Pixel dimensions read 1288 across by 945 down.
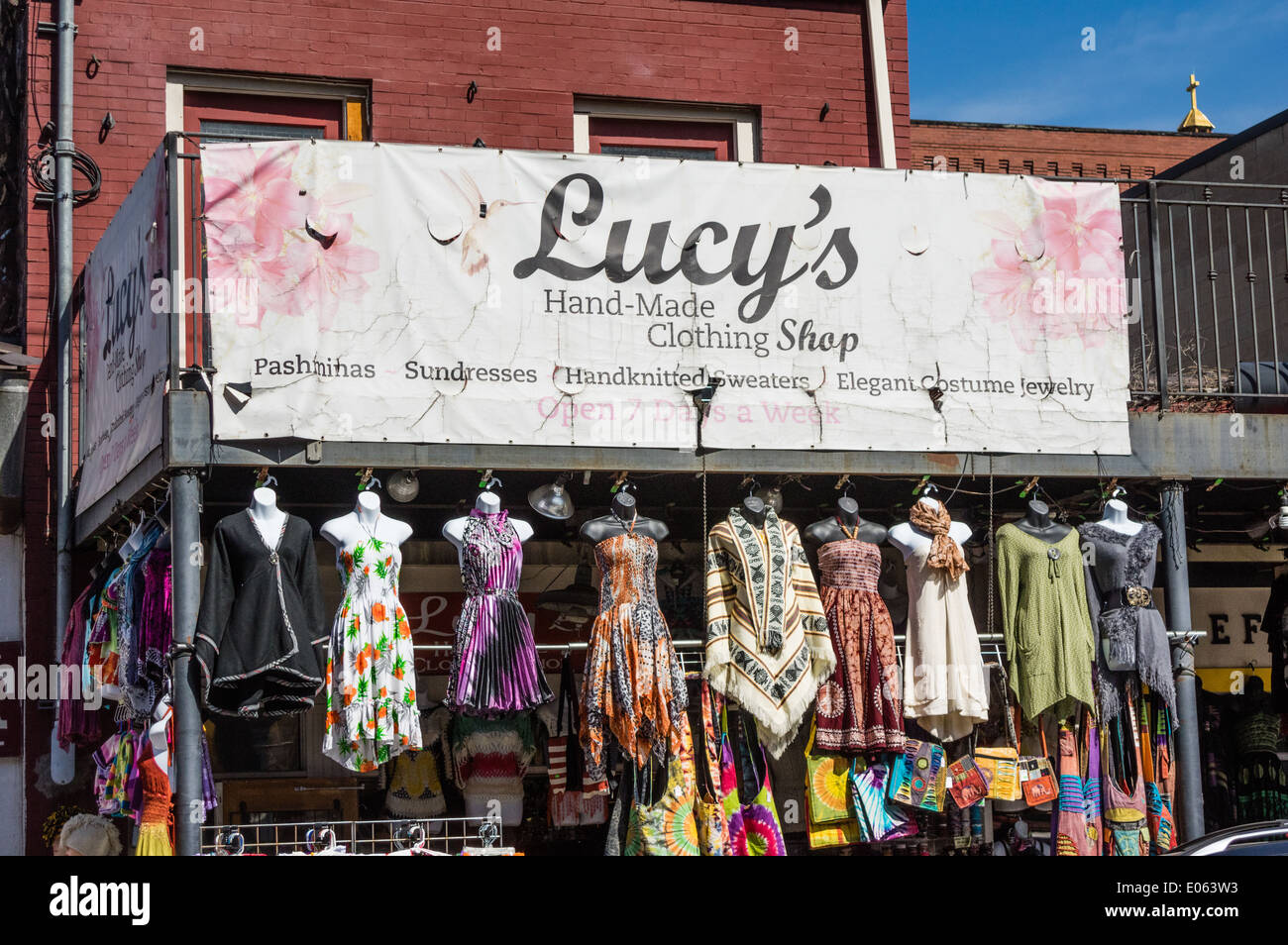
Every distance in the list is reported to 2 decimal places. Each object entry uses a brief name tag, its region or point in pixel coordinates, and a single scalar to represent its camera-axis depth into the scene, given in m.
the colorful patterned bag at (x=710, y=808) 9.51
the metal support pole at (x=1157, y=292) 10.08
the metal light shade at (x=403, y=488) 9.34
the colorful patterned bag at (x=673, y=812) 9.39
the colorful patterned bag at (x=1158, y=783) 9.91
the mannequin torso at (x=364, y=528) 9.15
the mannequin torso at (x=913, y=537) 9.85
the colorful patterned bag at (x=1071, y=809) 9.80
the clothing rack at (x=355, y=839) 8.70
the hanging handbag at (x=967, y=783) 9.75
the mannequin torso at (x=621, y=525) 9.52
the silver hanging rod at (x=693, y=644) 9.46
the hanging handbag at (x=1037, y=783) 9.84
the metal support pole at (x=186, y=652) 8.45
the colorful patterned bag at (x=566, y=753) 10.16
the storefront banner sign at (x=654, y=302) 9.07
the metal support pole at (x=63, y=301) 11.23
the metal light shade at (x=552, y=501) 9.38
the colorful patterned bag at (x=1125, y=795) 9.91
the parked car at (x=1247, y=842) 7.61
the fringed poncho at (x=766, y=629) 9.48
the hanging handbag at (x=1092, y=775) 9.95
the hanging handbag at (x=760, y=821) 9.73
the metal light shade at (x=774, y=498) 9.86
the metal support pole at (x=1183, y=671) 9.87
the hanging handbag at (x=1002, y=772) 9.74
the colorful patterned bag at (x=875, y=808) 9.73
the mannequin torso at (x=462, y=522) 9.37
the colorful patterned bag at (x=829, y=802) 9.73
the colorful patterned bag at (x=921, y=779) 9.78
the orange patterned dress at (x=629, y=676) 9.30
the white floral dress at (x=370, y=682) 8.88
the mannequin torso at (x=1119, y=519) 10.12
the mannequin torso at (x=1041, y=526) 9.96
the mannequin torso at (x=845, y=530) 9.86
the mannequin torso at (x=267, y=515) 8.91
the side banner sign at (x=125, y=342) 9.13
